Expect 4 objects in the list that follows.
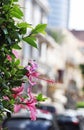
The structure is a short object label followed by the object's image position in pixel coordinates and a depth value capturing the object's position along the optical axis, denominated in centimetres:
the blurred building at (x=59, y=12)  6614
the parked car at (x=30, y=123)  641
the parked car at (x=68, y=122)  961
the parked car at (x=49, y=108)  1792
